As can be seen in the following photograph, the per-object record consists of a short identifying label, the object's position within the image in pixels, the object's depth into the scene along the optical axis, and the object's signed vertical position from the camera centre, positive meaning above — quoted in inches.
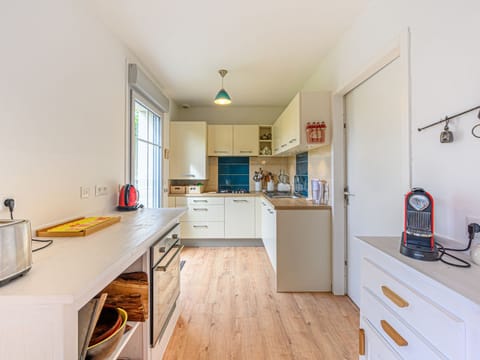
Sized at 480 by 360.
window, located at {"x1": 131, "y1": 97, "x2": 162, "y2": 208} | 105.1 +14.2
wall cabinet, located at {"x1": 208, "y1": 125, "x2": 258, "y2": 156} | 168.1 +30.1
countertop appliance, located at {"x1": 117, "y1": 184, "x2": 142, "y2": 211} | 84.4 -6.4
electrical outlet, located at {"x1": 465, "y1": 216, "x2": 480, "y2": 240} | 37.3 -6.1
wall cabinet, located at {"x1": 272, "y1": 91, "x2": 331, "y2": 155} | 96.3 +27.7
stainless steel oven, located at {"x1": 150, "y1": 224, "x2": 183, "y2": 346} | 53.1 -25.5
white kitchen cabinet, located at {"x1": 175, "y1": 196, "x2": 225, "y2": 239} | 153.3 -23.7
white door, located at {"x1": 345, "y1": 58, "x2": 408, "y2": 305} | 63.4 +6.6
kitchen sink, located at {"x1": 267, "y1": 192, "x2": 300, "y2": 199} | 131.6 -8.3
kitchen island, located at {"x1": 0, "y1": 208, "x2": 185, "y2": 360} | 25.3 -13.0
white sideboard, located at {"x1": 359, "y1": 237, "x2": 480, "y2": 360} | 25.2 -16.0
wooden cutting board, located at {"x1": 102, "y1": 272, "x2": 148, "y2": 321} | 47.9 -23.4
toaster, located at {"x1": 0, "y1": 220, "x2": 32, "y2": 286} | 27.1 -8.1
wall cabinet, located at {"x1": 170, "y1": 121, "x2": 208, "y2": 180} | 158.7 +20.5
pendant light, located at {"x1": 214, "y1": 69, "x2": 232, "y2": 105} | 114.9 +40.8
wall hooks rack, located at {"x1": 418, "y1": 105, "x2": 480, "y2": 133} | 37.7 +11.2
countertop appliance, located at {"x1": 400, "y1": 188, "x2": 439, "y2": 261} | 35.6 -7.2
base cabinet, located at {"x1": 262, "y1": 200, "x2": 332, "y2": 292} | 96.0 -27.5
